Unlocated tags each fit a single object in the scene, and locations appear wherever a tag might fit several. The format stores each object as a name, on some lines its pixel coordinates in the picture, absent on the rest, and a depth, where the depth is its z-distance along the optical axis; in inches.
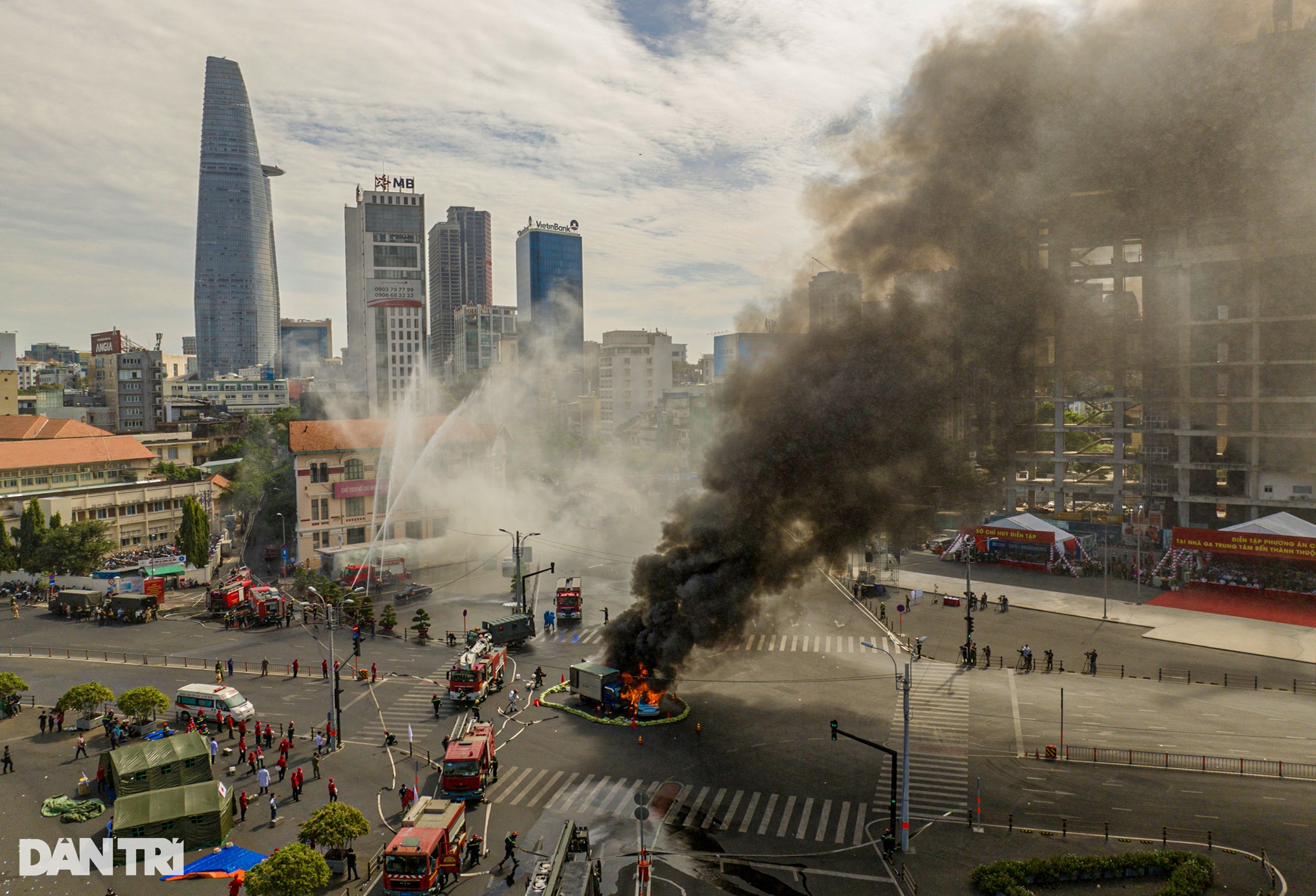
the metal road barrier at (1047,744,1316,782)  1187.9
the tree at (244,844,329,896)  827.4
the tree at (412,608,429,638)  1964.8
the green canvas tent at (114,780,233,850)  999.6
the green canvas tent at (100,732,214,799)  1102.4
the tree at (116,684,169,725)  1369.3
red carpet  2044.8
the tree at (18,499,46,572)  2568.9
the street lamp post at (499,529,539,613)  2068.2
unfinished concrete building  2022.6
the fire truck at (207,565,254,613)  2211.1
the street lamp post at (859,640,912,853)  982.4
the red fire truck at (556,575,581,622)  2108.8
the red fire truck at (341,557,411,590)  2487.7
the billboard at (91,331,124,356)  5482.3
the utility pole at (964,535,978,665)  1745.8
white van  1451.8
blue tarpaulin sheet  972.6
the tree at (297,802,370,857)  924.0
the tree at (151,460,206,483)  3683.6
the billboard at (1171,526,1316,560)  2218.3
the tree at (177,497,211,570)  2615.7
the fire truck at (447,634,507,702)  1520.7
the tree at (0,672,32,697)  1471.5
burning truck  1438.2
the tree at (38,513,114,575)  2534.4
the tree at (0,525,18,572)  2546.8
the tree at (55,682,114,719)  1384.1
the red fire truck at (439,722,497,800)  1128.2
